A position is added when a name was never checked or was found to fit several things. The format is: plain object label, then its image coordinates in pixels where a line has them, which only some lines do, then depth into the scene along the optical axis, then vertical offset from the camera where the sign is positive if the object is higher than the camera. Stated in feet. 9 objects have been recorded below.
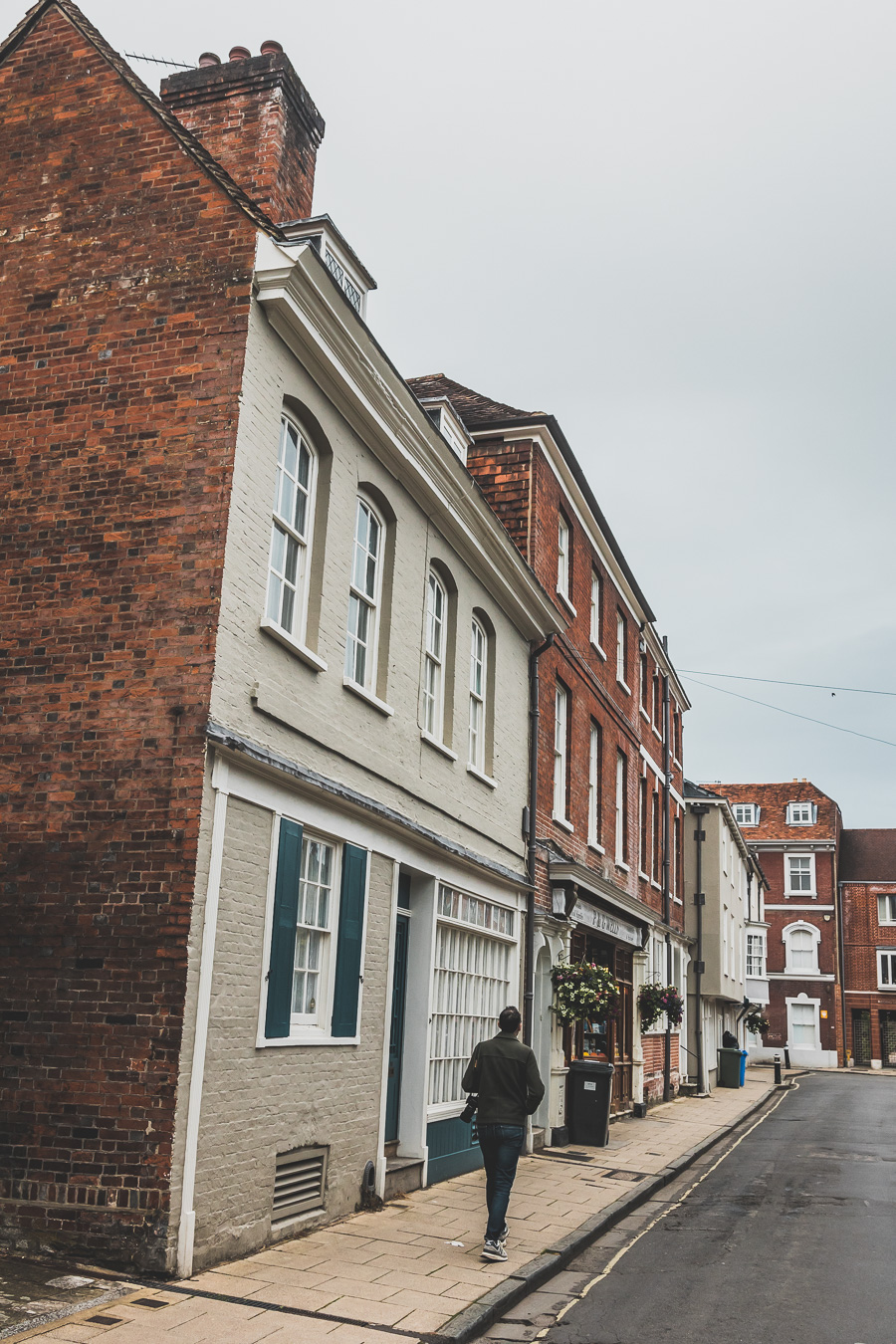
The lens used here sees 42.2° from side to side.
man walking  27.45 -2.86
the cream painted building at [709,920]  101.45 +6.30
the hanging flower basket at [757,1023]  128.47 -3.28
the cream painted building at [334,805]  25.68 +4.48
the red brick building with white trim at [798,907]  180.04 +13.65
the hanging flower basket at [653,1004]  70.74 -0.90
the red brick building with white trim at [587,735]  53.57 +14.01
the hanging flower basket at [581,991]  50.35 -0.24
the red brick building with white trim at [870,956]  179.83 +6.54
